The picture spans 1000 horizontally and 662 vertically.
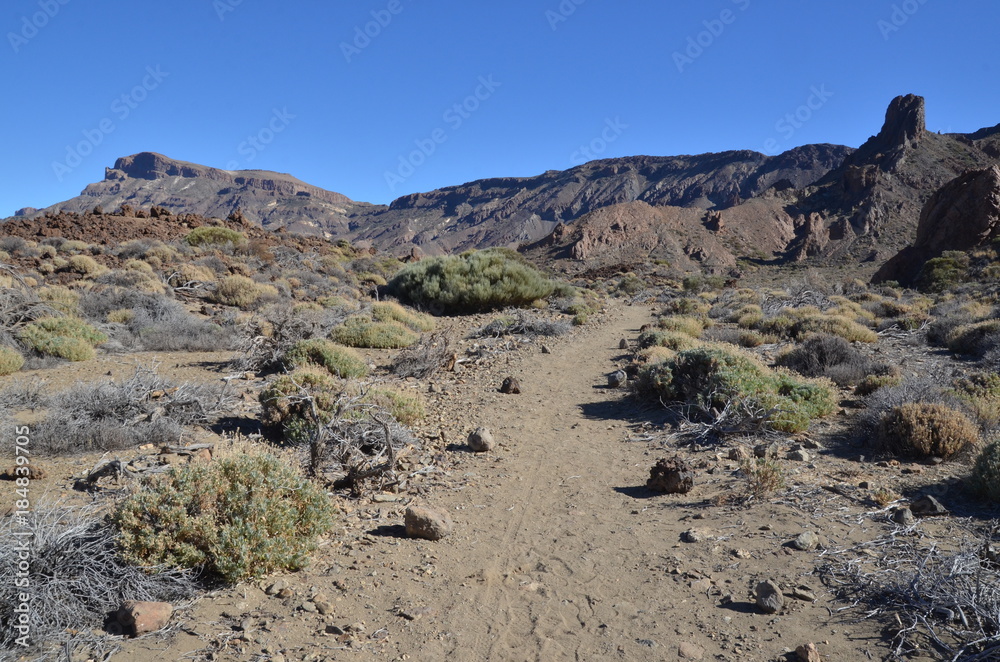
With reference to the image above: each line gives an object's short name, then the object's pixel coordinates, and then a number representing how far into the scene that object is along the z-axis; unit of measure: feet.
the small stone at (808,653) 8.71
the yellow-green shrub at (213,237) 80.56
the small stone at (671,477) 15.81
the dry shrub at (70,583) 8.63
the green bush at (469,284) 52.70
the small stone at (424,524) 13.38
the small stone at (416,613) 10.37
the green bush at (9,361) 23.50
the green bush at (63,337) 26.48
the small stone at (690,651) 9.24
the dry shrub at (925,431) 16.37
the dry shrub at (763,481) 14.96
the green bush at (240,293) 46.32
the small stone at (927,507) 13.07
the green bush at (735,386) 20.34
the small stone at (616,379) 28.99
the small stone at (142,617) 9.19
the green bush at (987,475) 13.24
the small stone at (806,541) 12.13
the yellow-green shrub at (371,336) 35.81
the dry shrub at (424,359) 29.22
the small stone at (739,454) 17.75
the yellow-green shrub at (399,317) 43.57
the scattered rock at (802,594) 10.39
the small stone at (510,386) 27.32
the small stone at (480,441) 19.38
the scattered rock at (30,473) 14.07
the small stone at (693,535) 13.05
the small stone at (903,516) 12.66
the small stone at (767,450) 17.75
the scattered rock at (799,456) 17.33
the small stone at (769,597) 10.18
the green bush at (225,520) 10.42
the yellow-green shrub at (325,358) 26.53
